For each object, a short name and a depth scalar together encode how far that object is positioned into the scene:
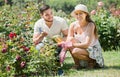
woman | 6.77
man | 6.92
